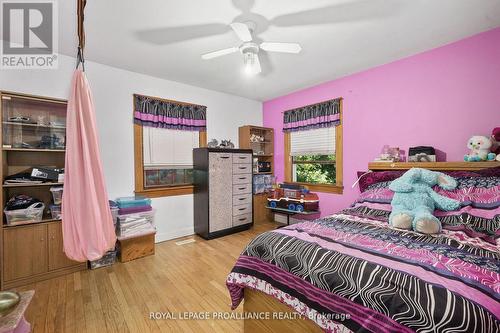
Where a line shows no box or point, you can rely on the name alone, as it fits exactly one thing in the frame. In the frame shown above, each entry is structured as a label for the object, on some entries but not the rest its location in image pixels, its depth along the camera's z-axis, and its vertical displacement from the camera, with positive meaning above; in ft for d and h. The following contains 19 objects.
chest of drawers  11.04 -1.40
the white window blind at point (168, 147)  10.69 +0.99
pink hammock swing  4.18 -0.31
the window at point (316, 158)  11.48 +0.34
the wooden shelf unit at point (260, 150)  13.70 +0.99
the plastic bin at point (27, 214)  7.00 -1.55
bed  2.83 -1.76
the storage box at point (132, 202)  8.99 -1.51
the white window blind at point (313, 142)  11.74 +1.28
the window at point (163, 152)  10.30 +0.72
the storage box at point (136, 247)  8.80 -3.39
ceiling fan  6.02 +3.37
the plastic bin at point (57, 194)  7.80 -0.98
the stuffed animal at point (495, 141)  6.71 +0.68
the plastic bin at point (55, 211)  7.70 -1.58
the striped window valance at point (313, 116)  11.33 +2.69
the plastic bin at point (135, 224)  8.80 -2.43
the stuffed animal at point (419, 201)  5.43 -1.10
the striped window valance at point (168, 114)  10.28 +2.65
